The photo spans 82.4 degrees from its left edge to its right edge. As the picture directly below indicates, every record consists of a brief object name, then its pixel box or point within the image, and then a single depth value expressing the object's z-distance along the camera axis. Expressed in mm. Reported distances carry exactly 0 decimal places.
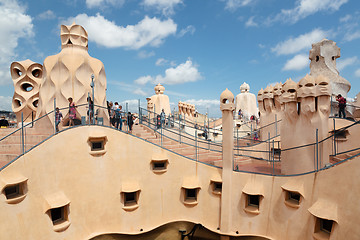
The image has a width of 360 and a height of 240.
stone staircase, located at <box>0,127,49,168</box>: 7262
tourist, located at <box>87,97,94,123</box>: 9702
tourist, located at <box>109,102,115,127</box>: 11270
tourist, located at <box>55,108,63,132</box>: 9316
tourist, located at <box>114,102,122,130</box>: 10710
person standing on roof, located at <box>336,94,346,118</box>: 11305
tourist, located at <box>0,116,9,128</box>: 12812
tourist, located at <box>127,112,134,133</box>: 11027
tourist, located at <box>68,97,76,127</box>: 9928
